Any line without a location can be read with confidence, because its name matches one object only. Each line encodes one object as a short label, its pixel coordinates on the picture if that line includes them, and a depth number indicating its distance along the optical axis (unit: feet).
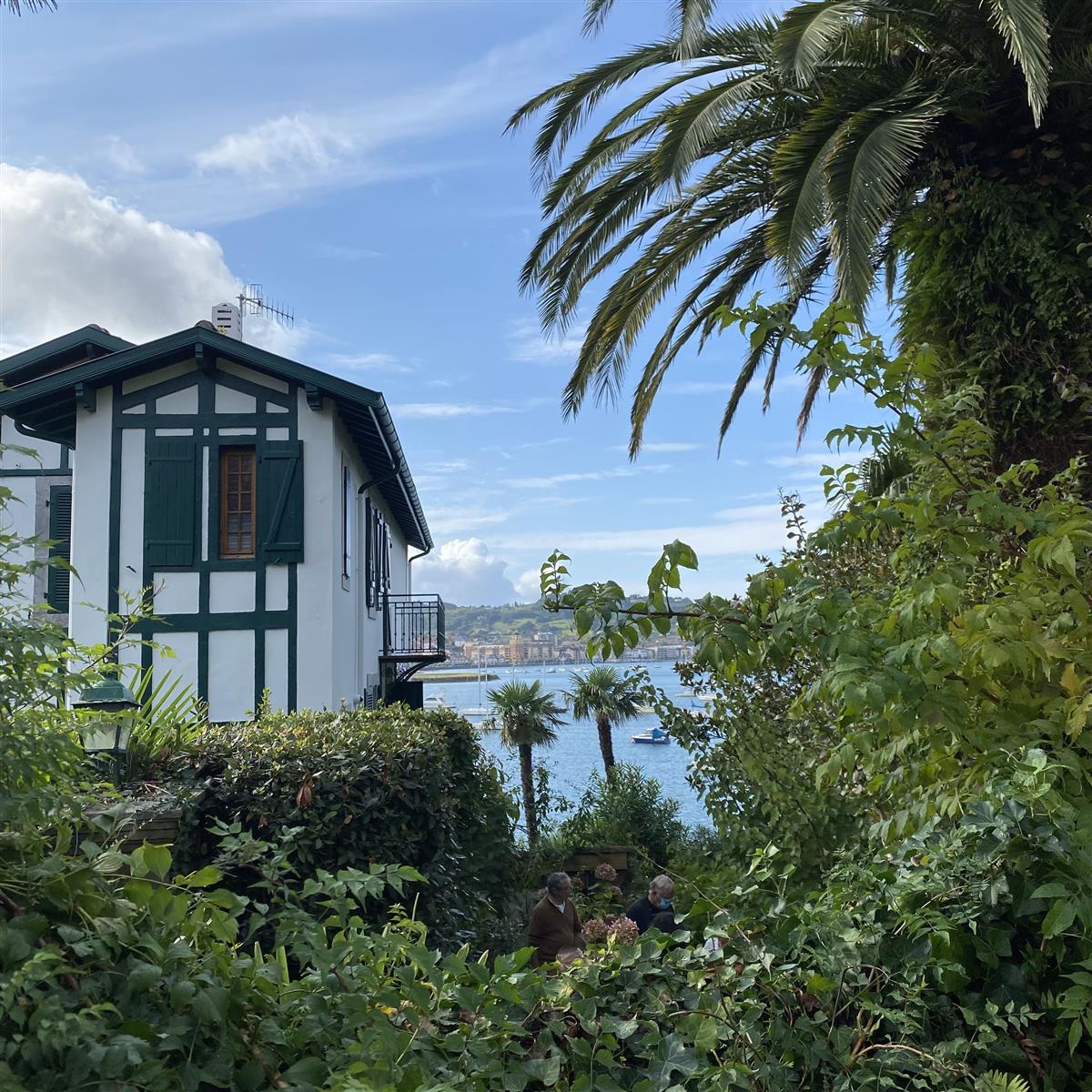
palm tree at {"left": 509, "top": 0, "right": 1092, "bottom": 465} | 21.75
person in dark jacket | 25.41
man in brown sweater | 22.97
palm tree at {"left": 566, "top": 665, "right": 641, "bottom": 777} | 72.07
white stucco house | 43.11
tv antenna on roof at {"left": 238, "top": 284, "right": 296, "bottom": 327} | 64.78
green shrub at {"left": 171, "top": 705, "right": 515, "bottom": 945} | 22.02
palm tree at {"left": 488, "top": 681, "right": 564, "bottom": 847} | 70.74
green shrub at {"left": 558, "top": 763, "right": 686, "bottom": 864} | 47.09
